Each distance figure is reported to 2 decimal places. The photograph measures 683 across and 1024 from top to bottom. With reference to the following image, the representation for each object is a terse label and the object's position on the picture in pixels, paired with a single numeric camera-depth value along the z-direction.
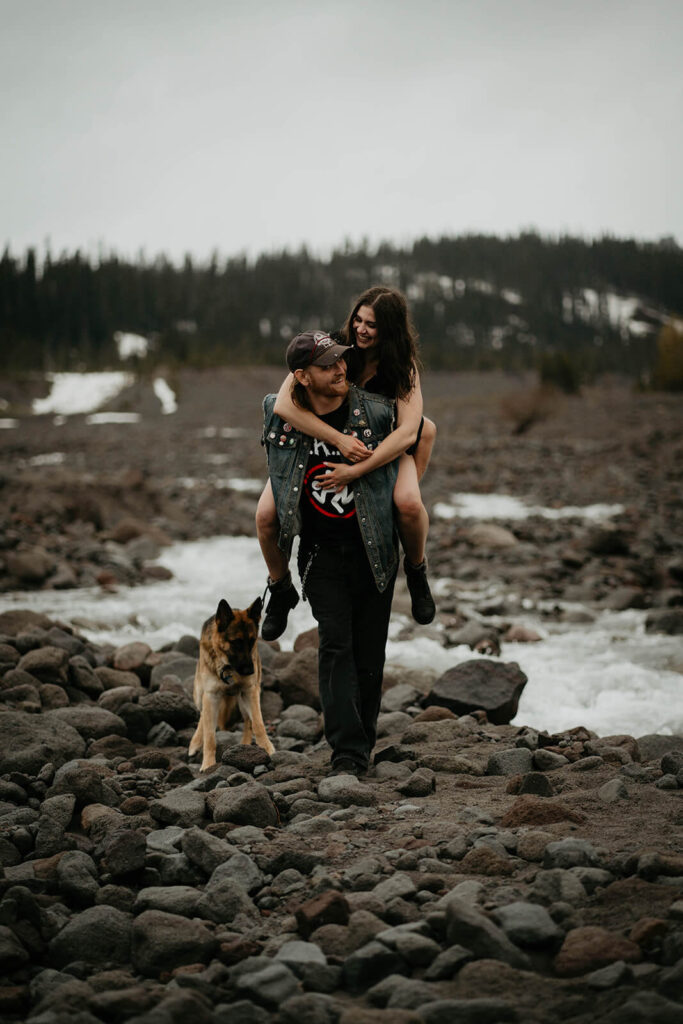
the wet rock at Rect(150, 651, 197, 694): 7.68
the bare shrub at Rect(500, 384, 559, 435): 40.69
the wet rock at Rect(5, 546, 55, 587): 12.76
